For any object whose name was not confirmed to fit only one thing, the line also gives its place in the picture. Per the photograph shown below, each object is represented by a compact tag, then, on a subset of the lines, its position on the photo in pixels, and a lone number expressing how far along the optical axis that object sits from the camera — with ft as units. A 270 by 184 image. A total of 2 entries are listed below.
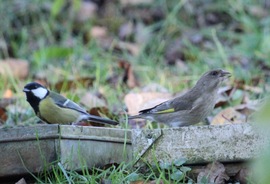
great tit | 30.62
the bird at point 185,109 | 29.45
